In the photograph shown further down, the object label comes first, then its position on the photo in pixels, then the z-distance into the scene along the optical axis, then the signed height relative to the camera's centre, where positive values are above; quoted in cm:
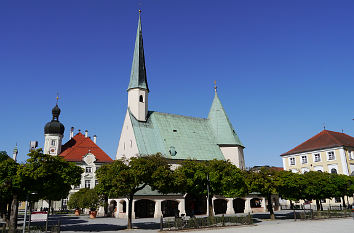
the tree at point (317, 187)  3672 +6
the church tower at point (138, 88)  5138 +1754
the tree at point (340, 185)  4066 +24
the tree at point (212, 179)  3041 +108
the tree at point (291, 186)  3462 +28
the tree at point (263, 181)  3253 +81
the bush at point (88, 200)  4519 -88
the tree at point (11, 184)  2189 +84
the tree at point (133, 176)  2588 +140
